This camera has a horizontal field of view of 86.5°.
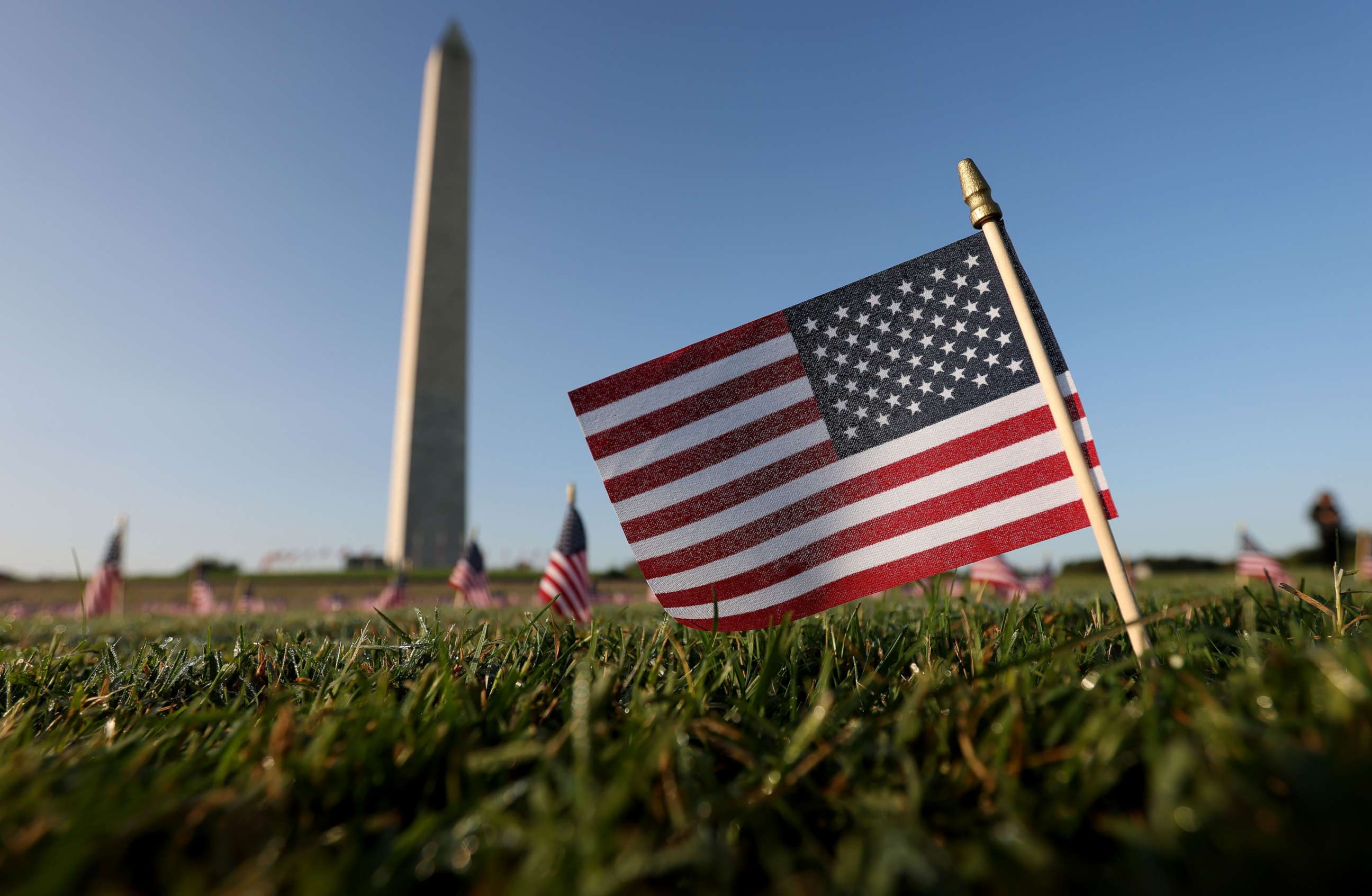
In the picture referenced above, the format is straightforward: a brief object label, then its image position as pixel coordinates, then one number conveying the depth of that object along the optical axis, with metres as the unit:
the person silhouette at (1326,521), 30.17
